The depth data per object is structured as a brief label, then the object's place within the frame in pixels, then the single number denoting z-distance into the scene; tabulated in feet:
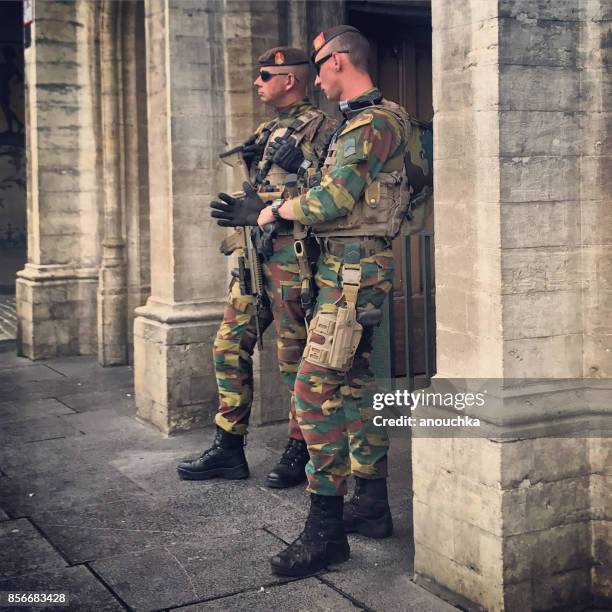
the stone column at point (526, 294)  12.14
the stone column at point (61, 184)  32.42
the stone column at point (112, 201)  31.35
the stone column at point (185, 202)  22.15
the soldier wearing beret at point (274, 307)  17.42
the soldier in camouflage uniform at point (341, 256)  14.08
